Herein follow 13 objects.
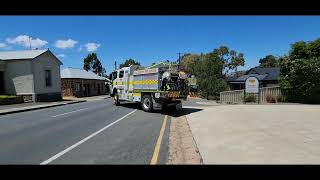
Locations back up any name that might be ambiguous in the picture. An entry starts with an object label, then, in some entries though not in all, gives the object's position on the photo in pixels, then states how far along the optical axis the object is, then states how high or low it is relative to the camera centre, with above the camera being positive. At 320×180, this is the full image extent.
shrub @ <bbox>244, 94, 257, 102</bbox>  15.79 -1.03
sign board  15.57 +0.08
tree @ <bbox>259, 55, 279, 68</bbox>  55.13 +6.25
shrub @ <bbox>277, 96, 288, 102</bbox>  15.57 -1.12
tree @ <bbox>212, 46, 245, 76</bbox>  45.05 +5.57
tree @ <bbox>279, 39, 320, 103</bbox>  14.96 +0.41
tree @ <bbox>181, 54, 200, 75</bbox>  41.95 +6.20
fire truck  11.20 -0.01
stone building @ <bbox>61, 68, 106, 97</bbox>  28.14 +0.63
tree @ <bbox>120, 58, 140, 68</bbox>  55.42 +7.27
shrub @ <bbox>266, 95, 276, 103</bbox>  15.44 -1.10
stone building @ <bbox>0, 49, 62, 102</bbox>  19.66 +1.21
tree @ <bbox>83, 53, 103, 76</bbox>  48.76 +5.94
